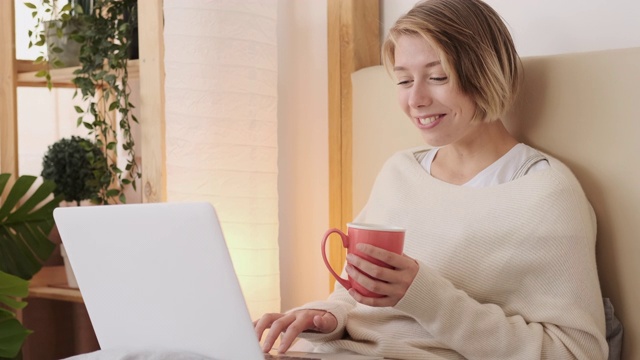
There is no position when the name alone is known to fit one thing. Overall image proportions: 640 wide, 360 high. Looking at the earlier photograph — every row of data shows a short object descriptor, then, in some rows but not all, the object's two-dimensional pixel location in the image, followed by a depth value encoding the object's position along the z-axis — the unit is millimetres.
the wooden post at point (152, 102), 2102
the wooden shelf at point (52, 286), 2457
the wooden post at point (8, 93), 2547
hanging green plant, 2314
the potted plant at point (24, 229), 2463
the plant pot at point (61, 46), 2463
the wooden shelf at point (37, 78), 2473
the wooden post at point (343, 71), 2049
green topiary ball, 2586
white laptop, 1151
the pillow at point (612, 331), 1499
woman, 1395
